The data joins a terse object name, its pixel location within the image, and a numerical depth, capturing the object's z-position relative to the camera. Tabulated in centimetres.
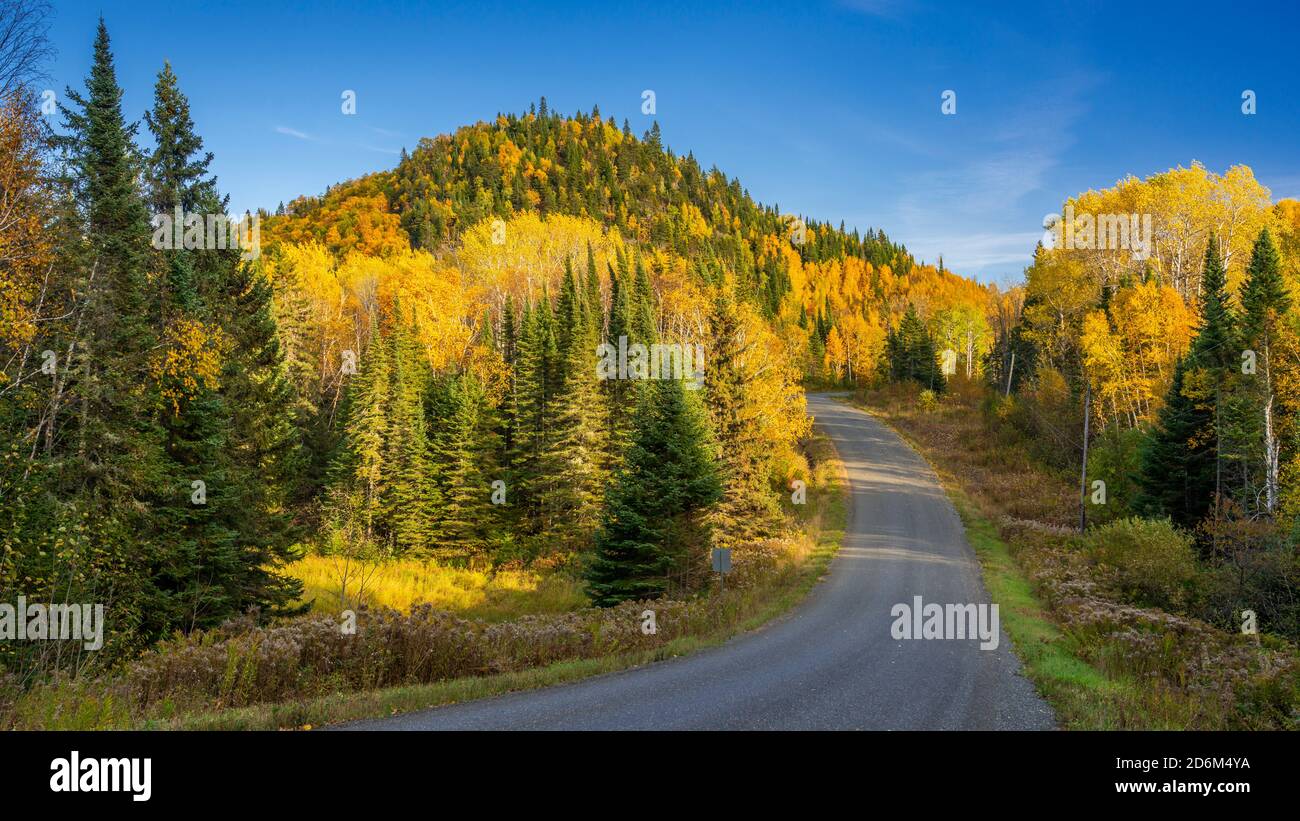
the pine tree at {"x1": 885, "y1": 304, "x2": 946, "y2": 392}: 7231
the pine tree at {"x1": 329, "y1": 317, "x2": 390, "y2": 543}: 3572
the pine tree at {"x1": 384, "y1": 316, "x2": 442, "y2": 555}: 3597
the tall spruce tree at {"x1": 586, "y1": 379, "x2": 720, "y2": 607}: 2120
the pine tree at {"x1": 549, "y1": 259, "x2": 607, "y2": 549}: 3519
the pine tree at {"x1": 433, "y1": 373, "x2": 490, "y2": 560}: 3647
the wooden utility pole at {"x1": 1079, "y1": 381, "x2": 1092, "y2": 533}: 2856
